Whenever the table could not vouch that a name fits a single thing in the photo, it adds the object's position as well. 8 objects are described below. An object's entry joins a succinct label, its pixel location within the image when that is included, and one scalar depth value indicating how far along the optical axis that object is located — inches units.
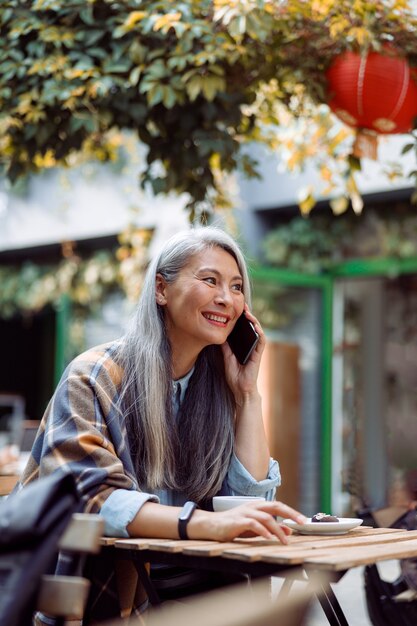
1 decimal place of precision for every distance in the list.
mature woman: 89.4
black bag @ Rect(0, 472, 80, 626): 55.7
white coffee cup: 93.0
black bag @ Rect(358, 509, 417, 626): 133.1
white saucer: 92.1
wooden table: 72.2
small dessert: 94.7
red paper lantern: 167.5
